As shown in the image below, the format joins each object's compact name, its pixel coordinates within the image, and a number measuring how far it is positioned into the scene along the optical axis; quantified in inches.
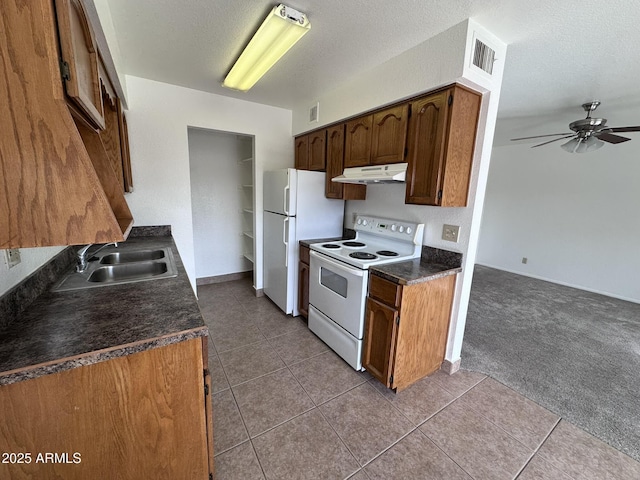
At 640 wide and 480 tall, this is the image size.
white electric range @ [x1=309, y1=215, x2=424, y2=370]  79.4
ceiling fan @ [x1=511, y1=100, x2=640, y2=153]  97.5
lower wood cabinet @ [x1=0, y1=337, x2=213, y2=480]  31.2
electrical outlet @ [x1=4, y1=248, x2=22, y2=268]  39.3
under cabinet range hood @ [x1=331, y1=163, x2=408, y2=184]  77.9
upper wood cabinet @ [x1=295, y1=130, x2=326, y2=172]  114.5
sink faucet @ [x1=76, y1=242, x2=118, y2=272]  60.7
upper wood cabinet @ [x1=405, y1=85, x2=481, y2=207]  67.6
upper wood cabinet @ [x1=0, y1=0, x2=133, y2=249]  25.3
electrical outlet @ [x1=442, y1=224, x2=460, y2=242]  77.3
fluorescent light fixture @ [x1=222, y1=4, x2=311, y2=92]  59.3
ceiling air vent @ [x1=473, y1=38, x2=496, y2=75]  63.8
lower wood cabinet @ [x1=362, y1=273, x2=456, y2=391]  68.9
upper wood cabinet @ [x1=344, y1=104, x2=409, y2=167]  79.4
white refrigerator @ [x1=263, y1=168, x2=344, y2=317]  108.3
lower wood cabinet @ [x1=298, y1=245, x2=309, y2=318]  108.4
